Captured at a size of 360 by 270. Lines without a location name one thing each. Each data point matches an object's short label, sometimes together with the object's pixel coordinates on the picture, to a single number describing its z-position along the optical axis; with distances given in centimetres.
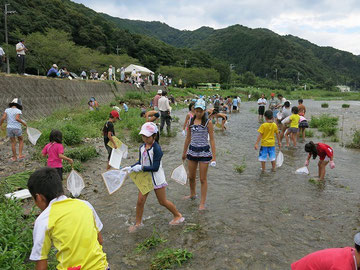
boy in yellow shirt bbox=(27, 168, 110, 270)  191
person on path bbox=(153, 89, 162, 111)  1270
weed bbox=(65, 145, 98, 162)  762
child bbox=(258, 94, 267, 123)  1751
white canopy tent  3669
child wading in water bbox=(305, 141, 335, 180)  600
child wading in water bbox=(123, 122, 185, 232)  385
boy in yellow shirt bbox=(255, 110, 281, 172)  688
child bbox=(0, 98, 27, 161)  706
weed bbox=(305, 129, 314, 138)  1264
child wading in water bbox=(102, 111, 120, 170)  659
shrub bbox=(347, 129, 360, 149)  1013
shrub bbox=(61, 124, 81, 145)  909
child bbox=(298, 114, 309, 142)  1087
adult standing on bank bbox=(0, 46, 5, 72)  1313
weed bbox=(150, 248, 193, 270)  338
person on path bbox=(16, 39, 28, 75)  1277
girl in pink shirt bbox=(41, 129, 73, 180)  498
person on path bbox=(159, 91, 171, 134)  1130
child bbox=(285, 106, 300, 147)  1009
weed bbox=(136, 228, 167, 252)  380
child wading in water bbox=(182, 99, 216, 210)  477
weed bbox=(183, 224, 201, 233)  429
